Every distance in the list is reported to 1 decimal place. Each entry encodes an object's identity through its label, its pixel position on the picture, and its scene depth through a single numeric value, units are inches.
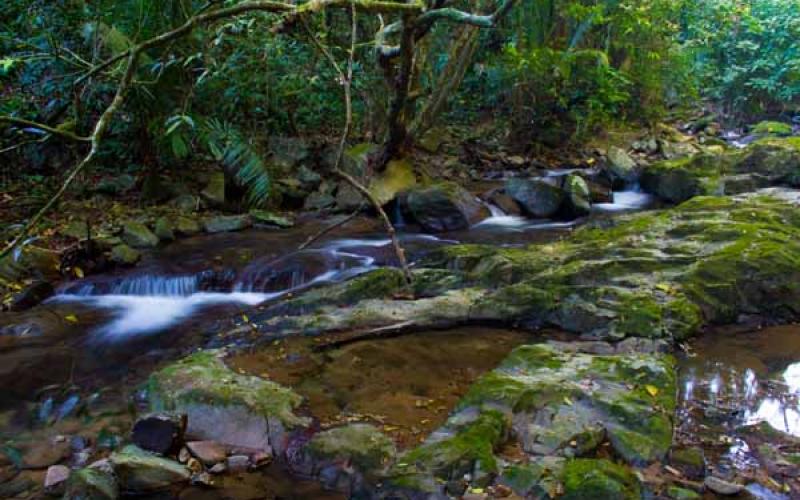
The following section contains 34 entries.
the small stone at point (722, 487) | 110.8
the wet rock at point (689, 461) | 115.4
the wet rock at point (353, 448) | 120.6
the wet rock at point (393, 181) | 375.9
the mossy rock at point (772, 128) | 519.2
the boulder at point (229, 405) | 134.5
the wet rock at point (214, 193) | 359.3
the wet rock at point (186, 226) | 323.2
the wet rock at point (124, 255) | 277.0
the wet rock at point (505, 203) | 377.7
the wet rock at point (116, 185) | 349.7
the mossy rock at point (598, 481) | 104.7
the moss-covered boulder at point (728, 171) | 366.9
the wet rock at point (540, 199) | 368.5
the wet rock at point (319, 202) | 376.8
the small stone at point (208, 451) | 128.0
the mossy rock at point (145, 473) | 121.2
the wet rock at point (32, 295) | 233.9
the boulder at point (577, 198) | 366.3
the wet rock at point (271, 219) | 341.5
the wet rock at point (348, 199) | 372.2
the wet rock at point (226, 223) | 329.7
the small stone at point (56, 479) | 125.0
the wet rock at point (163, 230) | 314.0
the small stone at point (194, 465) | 125.7
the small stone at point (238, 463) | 126.3
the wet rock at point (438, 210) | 345.1
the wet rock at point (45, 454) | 135.0
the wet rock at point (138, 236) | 301.3
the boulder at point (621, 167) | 439.5
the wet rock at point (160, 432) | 129.8
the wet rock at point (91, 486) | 116.0
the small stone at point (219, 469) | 125.6
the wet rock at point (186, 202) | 348.8
